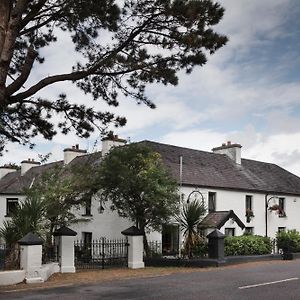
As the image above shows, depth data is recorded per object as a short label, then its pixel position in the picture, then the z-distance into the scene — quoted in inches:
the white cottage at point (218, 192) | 968.8
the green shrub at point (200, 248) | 723.8
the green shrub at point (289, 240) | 855.3
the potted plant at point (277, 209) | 1128.1
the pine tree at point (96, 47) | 404.0
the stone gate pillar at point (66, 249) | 578.9
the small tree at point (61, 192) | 598.7
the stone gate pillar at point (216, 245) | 696.0
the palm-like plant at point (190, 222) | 717.1
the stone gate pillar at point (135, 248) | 653.2
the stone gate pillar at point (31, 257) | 477.2
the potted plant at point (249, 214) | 1097.5
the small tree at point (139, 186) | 729.3
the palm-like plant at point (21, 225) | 511.8
